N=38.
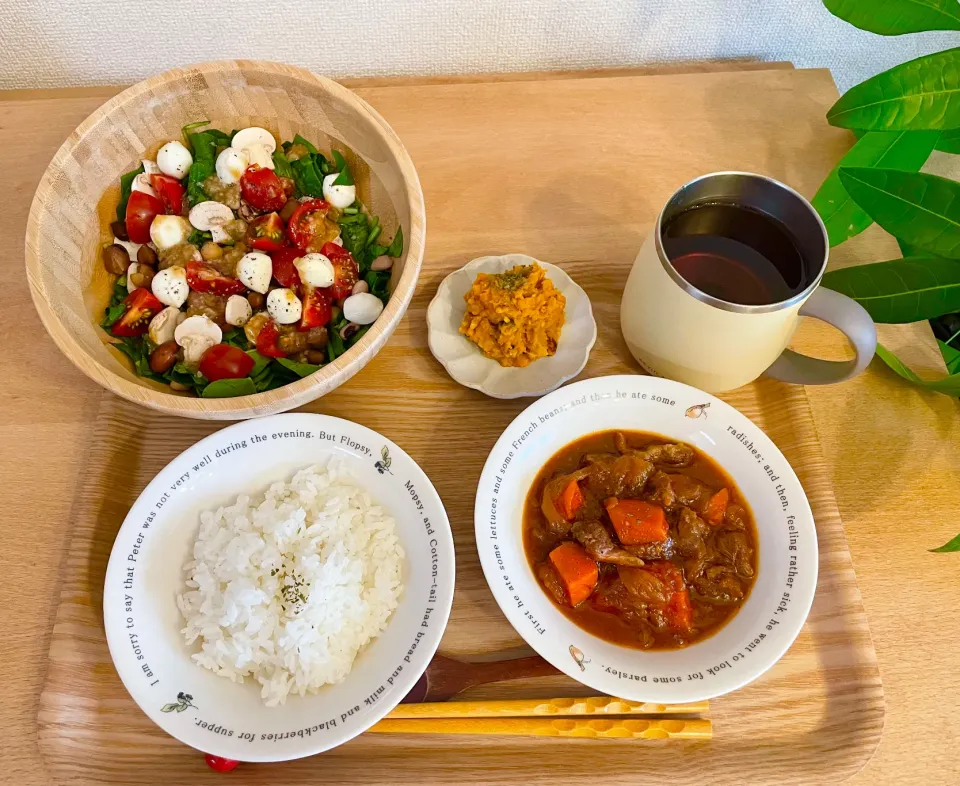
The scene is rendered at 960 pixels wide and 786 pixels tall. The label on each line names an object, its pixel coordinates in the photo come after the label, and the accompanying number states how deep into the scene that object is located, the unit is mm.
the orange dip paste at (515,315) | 448
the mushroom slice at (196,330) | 439
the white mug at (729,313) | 388
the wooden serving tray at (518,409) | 394
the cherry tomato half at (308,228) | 476
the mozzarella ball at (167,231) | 459
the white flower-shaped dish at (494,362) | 464
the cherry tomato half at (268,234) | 473
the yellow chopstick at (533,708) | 394
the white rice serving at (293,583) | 382
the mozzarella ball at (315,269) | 451
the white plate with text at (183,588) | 363
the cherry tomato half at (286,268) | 460
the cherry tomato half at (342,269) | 465
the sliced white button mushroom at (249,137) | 480
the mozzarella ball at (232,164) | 471
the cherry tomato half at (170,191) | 471
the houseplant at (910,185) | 414
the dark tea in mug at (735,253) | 412
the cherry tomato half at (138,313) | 444
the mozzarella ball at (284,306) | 445
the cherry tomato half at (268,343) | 446
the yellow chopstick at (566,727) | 391
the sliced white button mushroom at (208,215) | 472
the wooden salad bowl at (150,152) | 388
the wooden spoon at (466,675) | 399
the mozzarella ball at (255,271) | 455
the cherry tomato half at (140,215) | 460
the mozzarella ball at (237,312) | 452
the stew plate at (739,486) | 371
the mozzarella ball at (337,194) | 482
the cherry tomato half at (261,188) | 473
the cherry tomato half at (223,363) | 430
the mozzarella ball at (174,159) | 468
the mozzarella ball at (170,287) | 447
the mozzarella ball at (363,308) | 446
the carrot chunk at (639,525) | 401
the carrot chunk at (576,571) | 393
